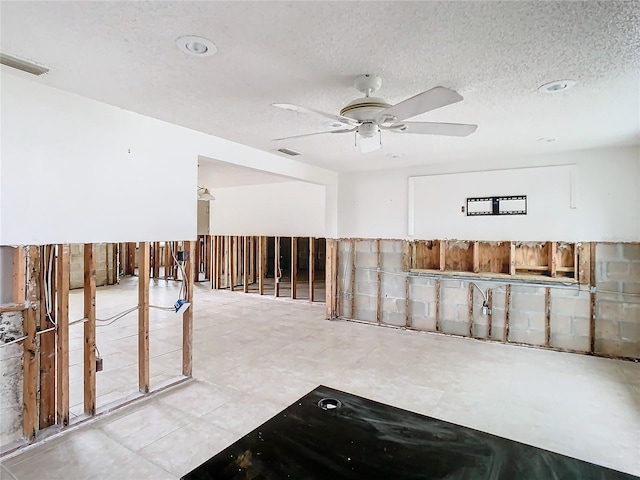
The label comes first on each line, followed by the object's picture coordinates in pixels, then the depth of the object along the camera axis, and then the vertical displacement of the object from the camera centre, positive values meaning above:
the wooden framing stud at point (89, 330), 2.92 -0.75
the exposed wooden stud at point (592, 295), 4.45 -0.70
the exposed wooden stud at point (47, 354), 2.68 -0.87
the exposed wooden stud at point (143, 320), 3.32 -0.75
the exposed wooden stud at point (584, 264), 4.47 -0.30
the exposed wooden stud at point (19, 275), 2.52 -0.25
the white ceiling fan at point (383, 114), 1.96 +0.77
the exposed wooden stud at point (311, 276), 7.62 -0.77
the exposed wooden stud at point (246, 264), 8.80 -0.59
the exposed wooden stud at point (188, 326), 3.69 -0.89
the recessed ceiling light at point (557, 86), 2.44 +1.08
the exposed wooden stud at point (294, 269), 7.95 -0.65
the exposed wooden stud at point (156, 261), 11.27 -0.66
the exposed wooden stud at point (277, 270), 7.79 -0.65
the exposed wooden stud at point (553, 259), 4.64 -0.25
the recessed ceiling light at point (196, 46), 1.91 +1.08
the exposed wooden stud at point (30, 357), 2.58 -0.85
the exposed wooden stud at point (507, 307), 4.96 -0.94
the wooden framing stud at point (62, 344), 2.74 -0.80
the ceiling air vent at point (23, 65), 2.14 +1.10
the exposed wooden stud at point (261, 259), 8.31 -0.44
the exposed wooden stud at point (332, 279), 6.32 -0.69
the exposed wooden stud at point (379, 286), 5.95 -0.77
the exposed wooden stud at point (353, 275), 6.22 -0.61
